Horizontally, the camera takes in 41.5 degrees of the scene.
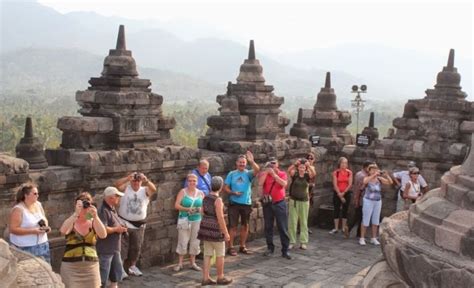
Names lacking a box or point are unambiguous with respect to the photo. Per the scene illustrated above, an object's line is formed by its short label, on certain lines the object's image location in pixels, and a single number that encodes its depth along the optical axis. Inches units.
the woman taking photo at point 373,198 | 406.6
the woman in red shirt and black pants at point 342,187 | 431.5
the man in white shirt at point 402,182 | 416.8
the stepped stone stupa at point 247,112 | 422.0
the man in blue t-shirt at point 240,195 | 366.3
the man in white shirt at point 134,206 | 308.7
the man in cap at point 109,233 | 273.7
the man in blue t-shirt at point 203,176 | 344.5
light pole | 821.5
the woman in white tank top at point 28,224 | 241.3
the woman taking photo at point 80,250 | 241.1
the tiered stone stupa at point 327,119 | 536.7
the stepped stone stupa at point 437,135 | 452.1
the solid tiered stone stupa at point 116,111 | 325.1
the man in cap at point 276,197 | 366.9
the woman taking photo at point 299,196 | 382.3
